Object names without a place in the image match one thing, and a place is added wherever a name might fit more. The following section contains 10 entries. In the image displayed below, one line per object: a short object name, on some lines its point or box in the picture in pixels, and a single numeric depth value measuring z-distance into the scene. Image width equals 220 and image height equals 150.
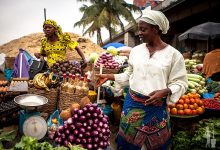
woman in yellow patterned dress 5.77
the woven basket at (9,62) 8.10
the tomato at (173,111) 4.49
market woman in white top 2.59
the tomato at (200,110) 4.59
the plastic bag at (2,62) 8.40
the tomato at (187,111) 4.48
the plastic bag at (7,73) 7.14
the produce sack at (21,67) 5.48
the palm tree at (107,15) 28.06
